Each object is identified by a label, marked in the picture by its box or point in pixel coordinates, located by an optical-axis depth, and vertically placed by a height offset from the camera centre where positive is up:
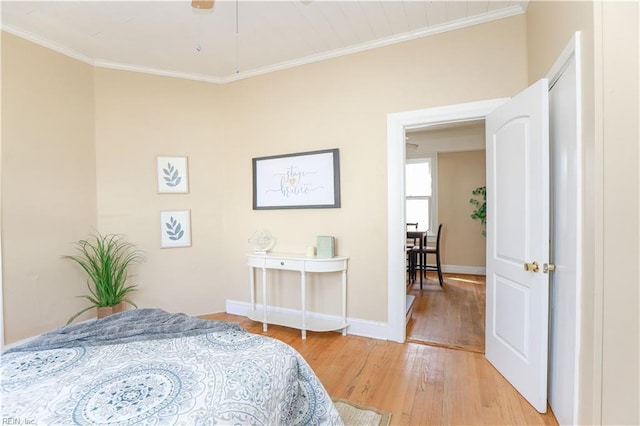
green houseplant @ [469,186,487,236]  4.96 +0.11
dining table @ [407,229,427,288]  4.67 -0.69
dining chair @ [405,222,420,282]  4.74 -0.88
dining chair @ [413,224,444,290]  4.65 -0.71
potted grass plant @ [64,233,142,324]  2.85 -0.55
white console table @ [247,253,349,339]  2.80 -0.64
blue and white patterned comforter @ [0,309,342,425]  0.91 -0.61
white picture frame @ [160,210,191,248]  3.26 -0.19
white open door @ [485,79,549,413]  1.73 -0.22
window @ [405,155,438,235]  5.70 +0.31
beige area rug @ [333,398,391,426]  1.67 -1.21
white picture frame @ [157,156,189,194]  3.24 +0.41
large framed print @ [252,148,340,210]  2.94 +0.31
